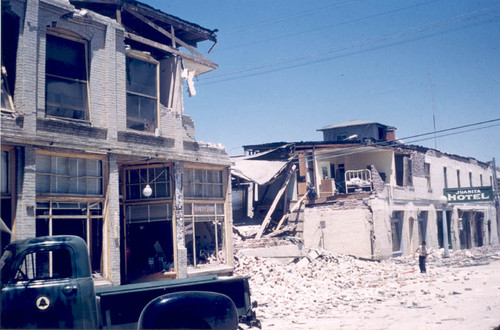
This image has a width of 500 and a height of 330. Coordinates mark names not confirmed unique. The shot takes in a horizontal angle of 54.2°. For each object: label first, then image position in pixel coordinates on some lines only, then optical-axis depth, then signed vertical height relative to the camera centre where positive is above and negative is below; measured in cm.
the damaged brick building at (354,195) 2792 +40
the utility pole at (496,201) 4177 -38
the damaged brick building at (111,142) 1245 +201
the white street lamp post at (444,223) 3028 -153
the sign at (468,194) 3017 +23
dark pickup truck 602 -116
